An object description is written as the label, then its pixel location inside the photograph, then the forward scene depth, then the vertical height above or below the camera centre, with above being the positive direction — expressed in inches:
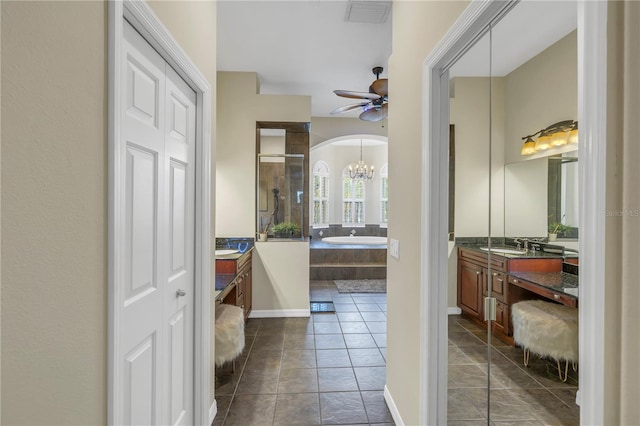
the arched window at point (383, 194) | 354.9 +21.5
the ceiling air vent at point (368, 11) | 107.6 +71.4
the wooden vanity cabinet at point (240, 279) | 128.0 -30.9
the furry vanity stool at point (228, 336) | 94.5 -38.2
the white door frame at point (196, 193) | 38.3 +3.8
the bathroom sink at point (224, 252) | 137.0 -18.3
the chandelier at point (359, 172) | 320.4 +41.8
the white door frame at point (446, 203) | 26.7 +1.3
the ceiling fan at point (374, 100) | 140.1 +54.7
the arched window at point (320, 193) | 339.4 +21.1
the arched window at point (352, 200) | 354.0 +14.4
